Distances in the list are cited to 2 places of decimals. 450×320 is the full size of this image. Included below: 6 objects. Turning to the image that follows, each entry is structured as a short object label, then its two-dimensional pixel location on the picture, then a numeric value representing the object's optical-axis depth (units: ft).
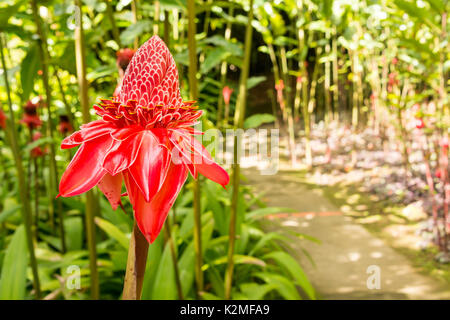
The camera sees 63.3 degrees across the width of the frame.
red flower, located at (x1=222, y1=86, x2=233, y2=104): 5.79
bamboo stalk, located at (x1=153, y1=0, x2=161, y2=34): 3.08
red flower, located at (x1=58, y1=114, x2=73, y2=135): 5.17
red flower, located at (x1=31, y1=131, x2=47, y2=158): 5.10
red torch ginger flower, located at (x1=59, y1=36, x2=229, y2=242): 0.73
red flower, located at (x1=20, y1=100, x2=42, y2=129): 4.88
